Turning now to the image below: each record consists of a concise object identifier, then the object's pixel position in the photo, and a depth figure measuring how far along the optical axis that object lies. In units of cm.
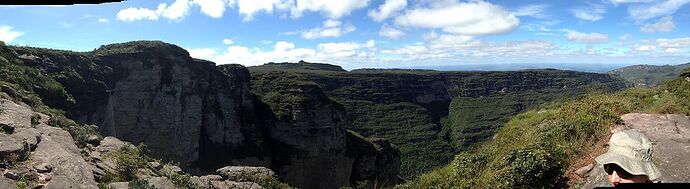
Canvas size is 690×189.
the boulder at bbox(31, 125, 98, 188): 1184
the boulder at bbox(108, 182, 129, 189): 1279
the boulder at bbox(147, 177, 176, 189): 1444
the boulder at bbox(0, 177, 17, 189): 1034
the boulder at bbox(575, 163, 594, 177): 1032
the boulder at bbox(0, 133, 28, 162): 1191
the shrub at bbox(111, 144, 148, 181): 1460
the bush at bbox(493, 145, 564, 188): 1045
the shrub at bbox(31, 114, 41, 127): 1647
